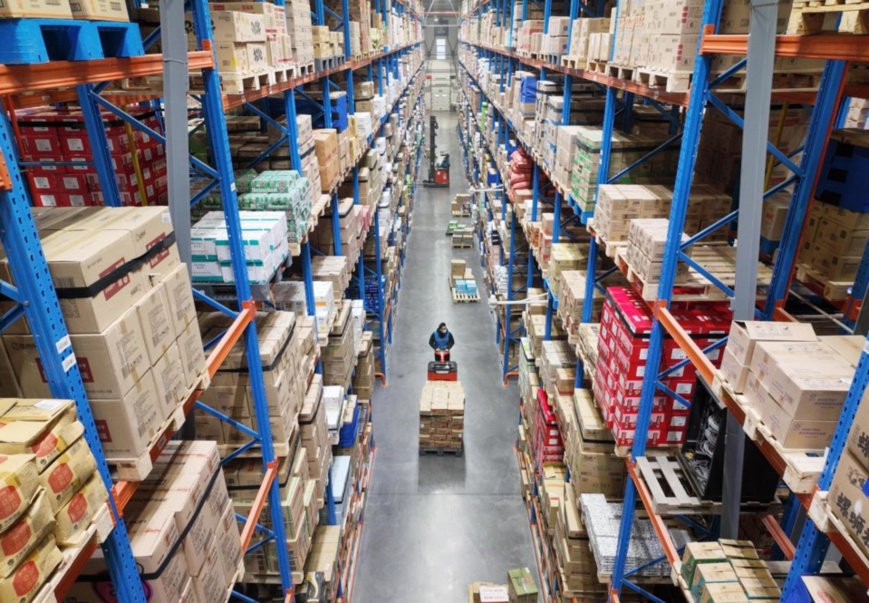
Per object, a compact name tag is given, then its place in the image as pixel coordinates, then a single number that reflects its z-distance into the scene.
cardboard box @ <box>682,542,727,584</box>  3.53
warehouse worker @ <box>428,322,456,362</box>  10.91
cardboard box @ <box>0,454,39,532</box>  1.72
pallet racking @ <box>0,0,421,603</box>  1.98
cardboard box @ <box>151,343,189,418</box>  2.85
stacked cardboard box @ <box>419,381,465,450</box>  9.29
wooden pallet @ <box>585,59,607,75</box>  5.68
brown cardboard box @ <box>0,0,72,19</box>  1.93
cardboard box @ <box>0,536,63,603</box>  1.73
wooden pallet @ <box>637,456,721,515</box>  4.05
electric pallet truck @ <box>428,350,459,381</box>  10.56
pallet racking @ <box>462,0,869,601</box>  2.49
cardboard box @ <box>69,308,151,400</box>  2.35
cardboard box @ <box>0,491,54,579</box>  1.73
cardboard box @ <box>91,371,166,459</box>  2.47
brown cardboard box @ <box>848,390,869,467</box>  2.14
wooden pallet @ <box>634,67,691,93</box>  3.90
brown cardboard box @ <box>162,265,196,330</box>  3.01
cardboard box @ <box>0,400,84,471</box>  1.90
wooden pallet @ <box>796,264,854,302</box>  3.73
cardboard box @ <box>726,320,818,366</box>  3.11
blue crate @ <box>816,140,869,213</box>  3.64
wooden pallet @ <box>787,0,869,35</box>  2.37
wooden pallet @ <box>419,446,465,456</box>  9.59
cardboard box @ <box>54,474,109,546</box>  2.02
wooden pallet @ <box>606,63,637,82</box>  4.99
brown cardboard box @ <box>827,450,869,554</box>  2.12
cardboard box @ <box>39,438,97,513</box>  1.96
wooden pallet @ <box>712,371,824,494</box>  2.54
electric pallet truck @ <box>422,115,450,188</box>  25.44
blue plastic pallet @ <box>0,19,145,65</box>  1.95
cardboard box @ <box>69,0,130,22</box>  2.30
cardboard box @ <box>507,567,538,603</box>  6.90
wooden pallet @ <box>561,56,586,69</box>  6.32
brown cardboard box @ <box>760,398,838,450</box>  2.67
